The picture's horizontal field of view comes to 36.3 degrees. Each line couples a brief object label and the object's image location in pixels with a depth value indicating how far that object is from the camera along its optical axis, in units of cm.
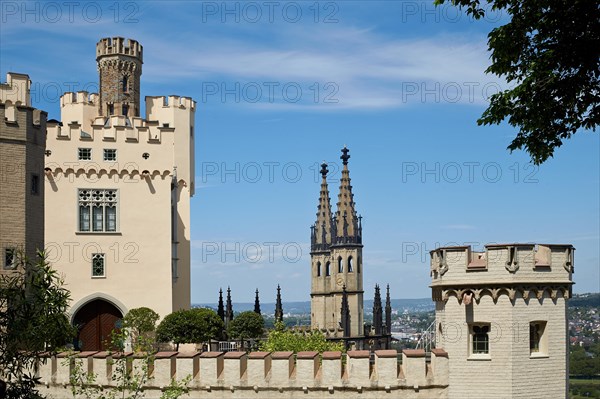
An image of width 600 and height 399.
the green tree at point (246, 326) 5884
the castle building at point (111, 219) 5084
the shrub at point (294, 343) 4031
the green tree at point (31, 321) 1956
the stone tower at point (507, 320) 2297
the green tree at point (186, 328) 4744
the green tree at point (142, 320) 4766
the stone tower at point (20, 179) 2933
